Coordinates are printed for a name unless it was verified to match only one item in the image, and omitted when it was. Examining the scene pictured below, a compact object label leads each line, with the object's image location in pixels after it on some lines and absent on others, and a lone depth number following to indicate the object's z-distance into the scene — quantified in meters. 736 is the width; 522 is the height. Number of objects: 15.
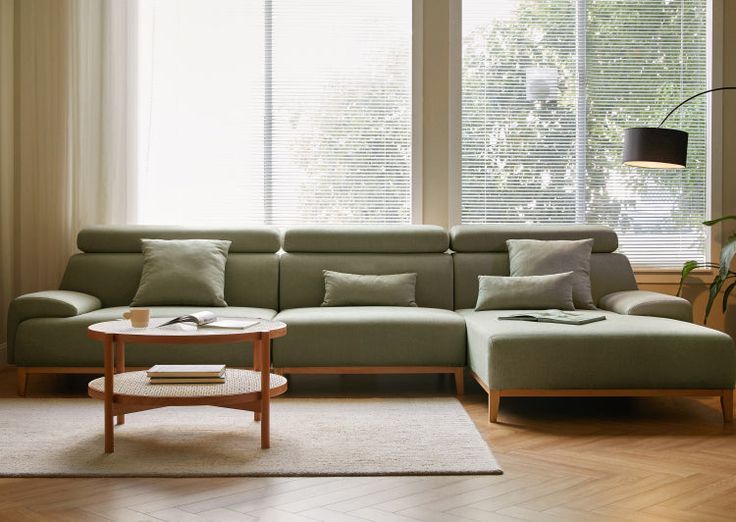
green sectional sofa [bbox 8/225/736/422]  3.83
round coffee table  3.25
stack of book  3.51
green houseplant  4.96
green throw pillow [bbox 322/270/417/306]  4.89
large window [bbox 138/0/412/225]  5.68
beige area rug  3.02
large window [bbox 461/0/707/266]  5.75
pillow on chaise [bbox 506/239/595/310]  4.91
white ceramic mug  3.44
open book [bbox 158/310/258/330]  3.47
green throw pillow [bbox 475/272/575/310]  4.75
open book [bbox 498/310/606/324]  4.05
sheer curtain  5.46
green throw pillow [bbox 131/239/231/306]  4.81
